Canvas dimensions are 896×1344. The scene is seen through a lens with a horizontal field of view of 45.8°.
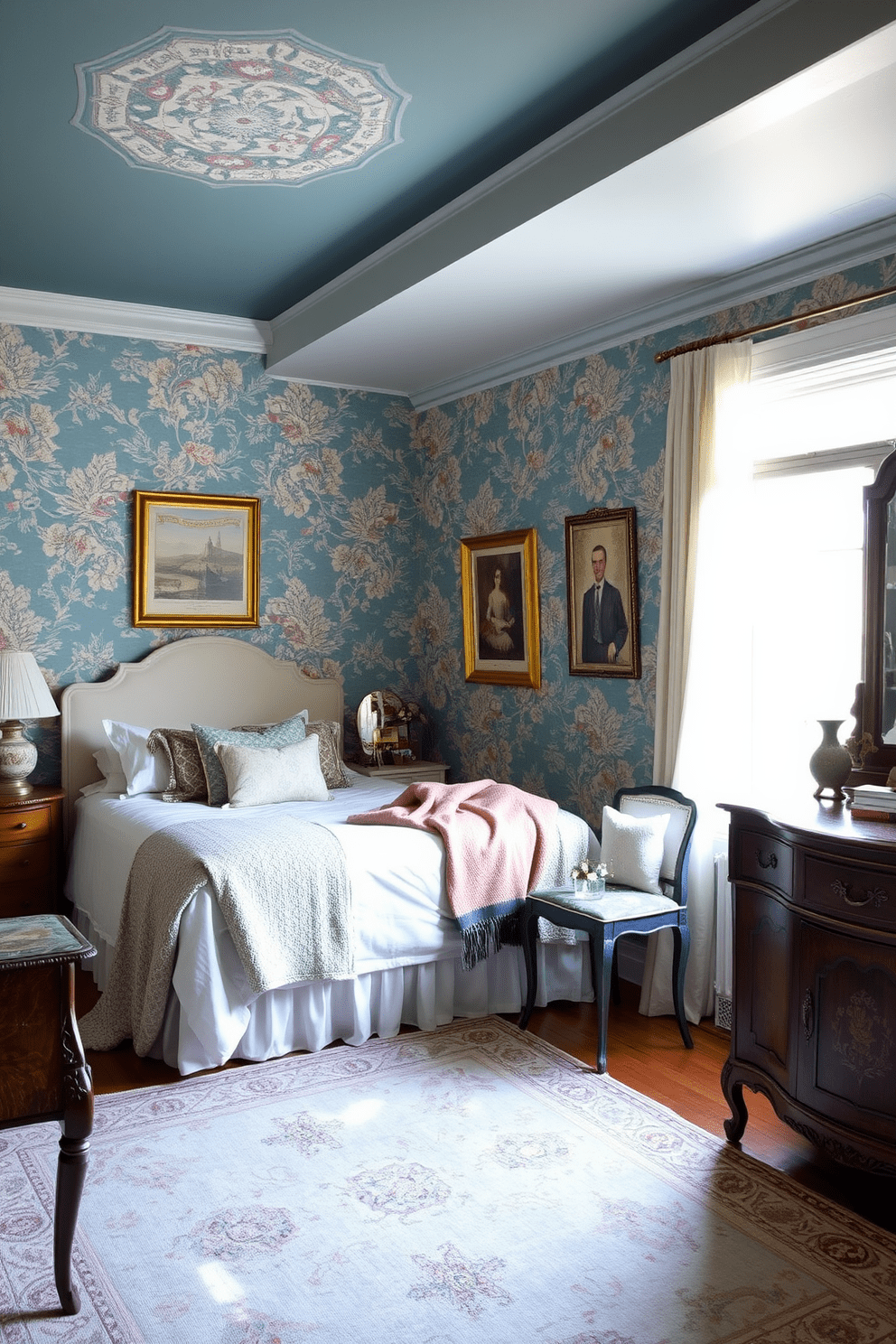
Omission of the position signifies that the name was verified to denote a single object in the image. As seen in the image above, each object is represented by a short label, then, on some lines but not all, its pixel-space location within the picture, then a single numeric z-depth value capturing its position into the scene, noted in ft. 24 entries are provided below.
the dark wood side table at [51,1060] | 7.23
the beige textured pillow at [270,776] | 14.97
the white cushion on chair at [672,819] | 13.26
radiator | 13.14
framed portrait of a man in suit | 14.98
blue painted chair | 11.88
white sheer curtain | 13.03
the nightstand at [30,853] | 15.05
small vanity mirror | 18.86
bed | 11.44
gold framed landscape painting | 17.52
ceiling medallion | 9.62
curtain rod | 11.08
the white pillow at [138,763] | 15.66
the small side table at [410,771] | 18.33
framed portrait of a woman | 17.20
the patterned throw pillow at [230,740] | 15.25
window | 12.32
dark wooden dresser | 8.73
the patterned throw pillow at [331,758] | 16.84
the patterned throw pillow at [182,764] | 15.46
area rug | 7.47
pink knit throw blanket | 12.94
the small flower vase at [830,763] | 10.52
